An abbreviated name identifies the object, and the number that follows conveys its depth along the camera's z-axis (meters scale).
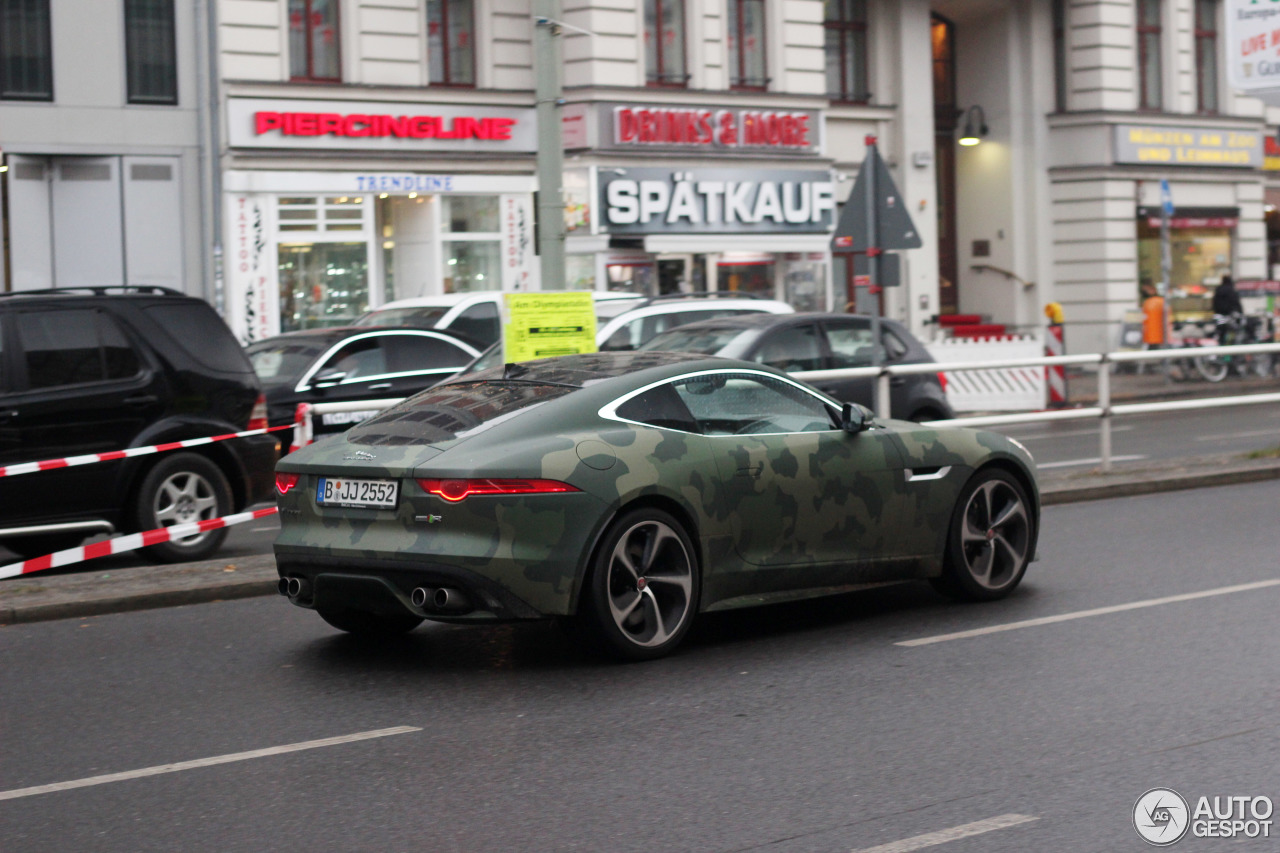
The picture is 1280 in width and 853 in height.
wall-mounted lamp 35.19
